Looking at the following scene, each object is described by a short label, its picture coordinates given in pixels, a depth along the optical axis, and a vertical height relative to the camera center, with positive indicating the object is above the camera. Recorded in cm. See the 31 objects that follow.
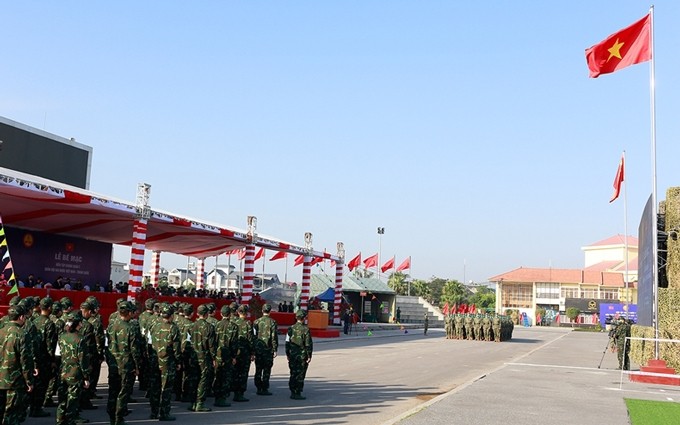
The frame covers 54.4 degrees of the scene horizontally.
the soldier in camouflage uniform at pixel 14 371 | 807 -112
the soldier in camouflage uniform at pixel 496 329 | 3988 -159
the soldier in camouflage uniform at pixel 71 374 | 853 -119
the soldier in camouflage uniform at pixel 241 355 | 1194 -116
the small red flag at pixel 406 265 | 6056 +300
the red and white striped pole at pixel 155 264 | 4184 +140
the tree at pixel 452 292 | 10300 +125
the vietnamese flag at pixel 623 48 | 1947 +764
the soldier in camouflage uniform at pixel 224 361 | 1137 -123
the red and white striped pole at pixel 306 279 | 4028 +88
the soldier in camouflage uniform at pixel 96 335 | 1002 -78
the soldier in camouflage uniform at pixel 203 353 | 1082 -106
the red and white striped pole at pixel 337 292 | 4325 +18
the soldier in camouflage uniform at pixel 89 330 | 953 -68
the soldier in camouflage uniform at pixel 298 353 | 1246 -113
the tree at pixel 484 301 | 13064 +22
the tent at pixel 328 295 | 4466 -7
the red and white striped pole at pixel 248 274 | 3288 +79
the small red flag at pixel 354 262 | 5272 +265
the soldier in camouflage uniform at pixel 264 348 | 1261 -107
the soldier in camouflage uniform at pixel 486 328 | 4012 -157
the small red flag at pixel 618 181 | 3017 +586
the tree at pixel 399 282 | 9688 +225
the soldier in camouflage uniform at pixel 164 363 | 983 -113
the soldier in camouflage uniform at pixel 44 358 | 979 -114
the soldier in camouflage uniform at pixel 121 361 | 911 -106
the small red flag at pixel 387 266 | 5819 +273
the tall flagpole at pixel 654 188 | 1848 +340
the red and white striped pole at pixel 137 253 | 2489 +121
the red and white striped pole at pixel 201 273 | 4538 +106
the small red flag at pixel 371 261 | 5481 +291
